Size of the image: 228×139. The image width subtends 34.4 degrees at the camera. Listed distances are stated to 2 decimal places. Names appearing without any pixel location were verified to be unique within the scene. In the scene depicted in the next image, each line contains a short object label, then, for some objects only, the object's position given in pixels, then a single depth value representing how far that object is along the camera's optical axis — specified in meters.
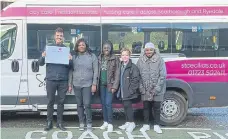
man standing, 6.89
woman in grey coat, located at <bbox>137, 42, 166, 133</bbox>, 6.93
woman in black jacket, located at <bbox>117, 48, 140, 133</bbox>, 6.99
